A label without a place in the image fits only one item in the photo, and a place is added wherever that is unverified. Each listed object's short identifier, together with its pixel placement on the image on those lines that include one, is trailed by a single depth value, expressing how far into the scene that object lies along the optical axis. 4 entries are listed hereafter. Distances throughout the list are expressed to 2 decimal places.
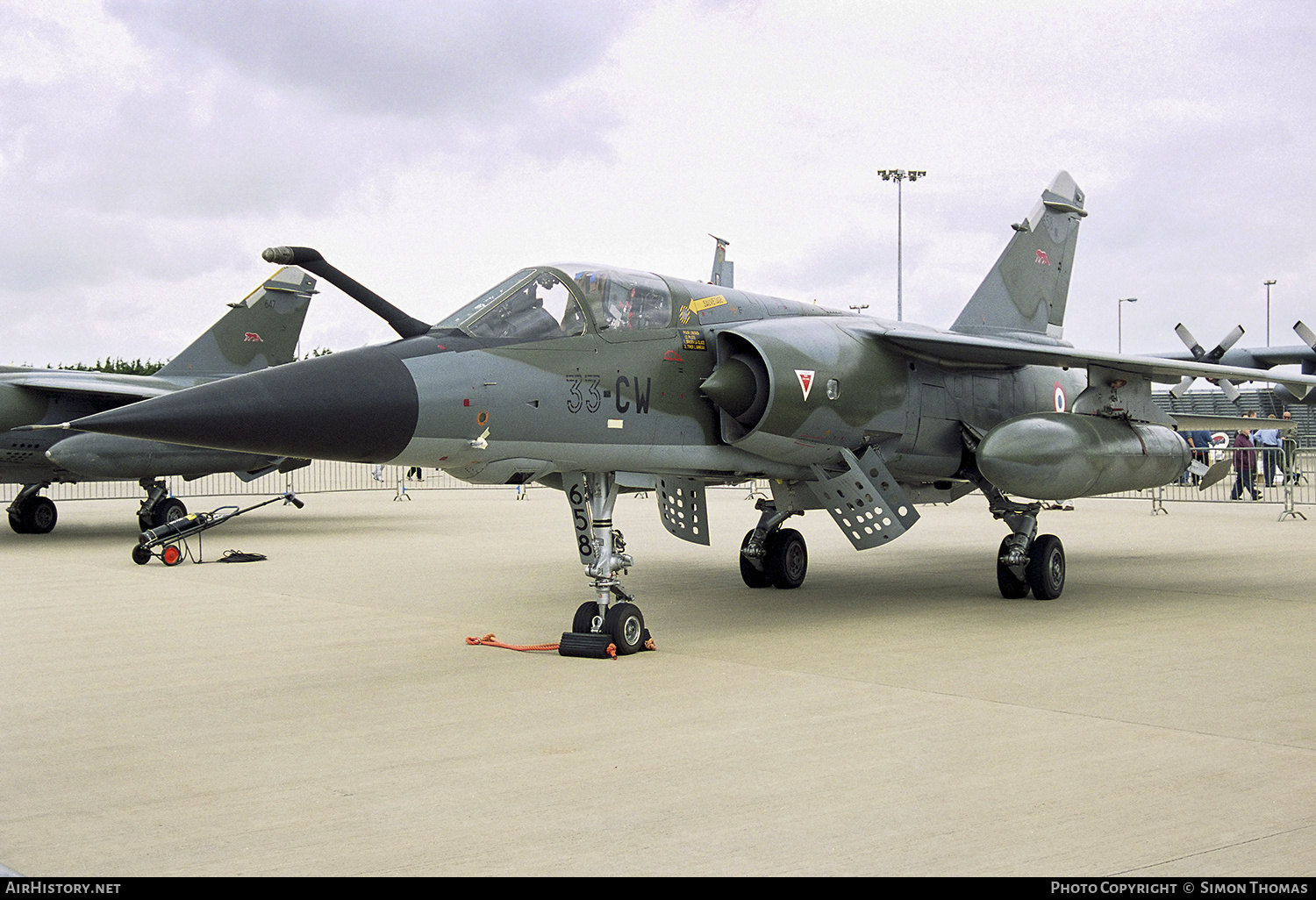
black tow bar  13.14
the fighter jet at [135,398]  15.71
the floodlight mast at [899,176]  42.96
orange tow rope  7.07
